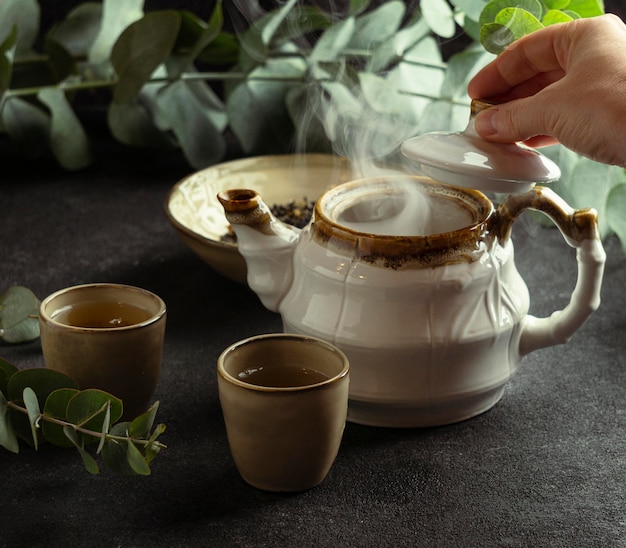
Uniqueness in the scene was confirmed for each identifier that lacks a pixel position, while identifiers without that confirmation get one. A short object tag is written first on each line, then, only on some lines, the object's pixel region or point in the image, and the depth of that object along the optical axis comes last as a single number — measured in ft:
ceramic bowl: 3.96
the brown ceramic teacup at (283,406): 2.89
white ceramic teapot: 3.10
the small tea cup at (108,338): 3.07
